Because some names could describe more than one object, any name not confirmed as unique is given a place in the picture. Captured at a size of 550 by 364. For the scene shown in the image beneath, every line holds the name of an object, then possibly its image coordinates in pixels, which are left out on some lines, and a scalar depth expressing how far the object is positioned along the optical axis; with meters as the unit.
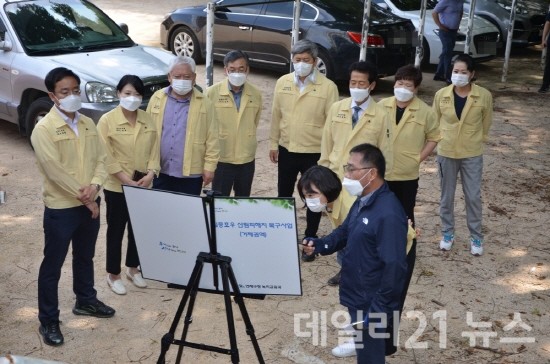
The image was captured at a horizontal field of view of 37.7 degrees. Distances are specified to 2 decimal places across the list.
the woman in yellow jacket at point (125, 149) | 6.15
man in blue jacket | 4.42
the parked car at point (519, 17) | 15.98
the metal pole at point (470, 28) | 13.25
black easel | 4.52
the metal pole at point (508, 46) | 14.28
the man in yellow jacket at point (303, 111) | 6.96
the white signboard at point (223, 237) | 4.43
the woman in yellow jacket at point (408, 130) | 6.68
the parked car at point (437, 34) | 14.56
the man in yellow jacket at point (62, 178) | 5.49
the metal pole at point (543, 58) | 14.97
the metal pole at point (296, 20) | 9.54
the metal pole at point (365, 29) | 10.14
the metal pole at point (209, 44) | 8.50
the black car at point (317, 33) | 12.55
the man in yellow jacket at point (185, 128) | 6.41
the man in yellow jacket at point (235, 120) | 6.84
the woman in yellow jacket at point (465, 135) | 7.13
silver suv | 9.14
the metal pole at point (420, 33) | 11.09
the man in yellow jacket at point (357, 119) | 6.34
